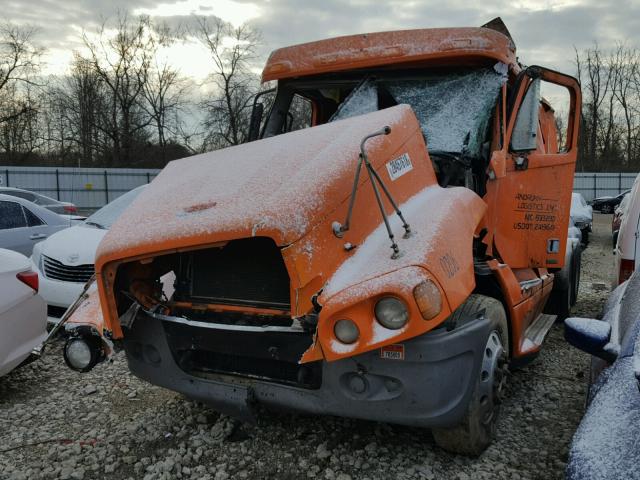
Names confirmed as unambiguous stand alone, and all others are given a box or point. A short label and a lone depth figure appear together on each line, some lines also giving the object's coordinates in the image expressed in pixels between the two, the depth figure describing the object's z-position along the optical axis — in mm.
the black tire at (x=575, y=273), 7101
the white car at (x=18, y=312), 4488
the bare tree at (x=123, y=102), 40750
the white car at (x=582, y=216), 14472
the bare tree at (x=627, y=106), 44406
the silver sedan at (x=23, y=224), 8320
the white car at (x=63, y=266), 6470
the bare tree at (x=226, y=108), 32281
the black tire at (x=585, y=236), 14903
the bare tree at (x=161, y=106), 41875
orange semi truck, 2834
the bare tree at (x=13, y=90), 36406
